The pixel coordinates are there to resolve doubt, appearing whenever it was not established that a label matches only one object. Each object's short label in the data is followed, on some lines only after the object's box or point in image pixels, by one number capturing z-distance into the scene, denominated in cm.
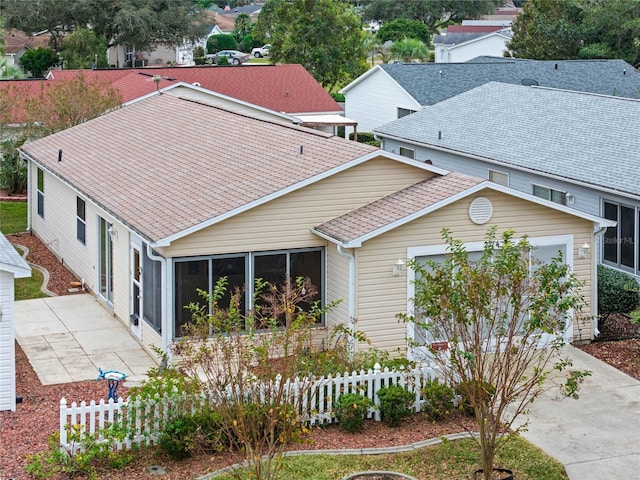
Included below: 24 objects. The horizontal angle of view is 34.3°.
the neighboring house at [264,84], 4647
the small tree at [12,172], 3581
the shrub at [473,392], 1302
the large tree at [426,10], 12631
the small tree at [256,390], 1200
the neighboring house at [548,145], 2344
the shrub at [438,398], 1577
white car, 11533
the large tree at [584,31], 5709
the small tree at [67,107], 3328
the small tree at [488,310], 1299
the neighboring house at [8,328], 1579
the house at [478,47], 8981
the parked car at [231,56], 10494
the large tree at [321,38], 6306
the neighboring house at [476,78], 4356
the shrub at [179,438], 1403
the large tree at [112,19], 8412
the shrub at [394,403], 1553
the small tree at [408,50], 8038
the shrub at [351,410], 1533
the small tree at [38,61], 7881
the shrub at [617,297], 2067
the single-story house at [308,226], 1858
